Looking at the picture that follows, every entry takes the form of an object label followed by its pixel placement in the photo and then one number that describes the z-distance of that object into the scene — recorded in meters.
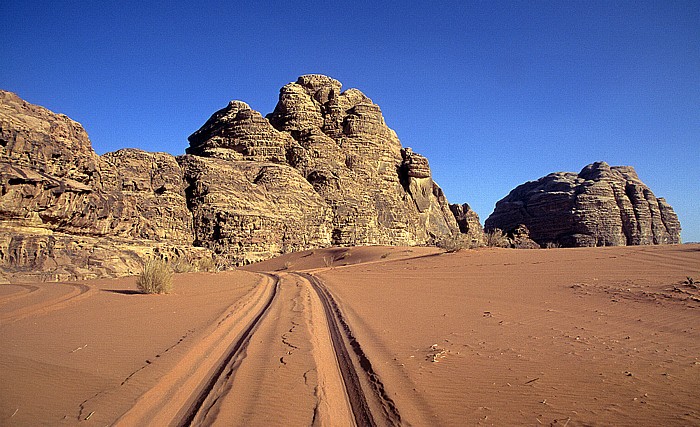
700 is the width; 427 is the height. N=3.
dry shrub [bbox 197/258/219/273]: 17.77
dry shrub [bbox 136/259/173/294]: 8.38
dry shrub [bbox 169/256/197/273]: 15.15
